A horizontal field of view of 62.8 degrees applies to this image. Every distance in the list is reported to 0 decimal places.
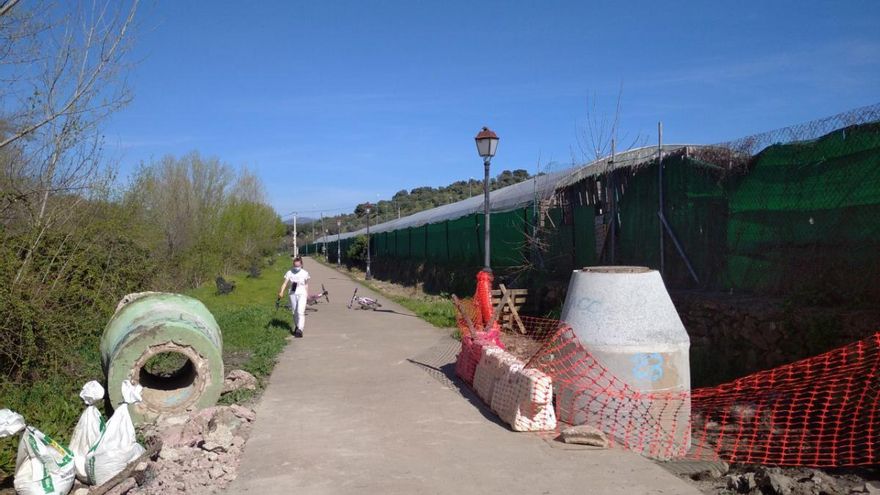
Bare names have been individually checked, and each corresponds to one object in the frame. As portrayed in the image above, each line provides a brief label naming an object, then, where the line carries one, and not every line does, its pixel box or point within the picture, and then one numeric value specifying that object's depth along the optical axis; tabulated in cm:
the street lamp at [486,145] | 1377
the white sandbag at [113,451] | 603
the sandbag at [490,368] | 780
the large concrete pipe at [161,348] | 787
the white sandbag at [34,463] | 560
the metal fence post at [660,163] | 1191
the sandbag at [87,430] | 613
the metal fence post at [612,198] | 1391
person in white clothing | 1422
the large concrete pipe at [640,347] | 657
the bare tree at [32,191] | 982
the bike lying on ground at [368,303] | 1997
